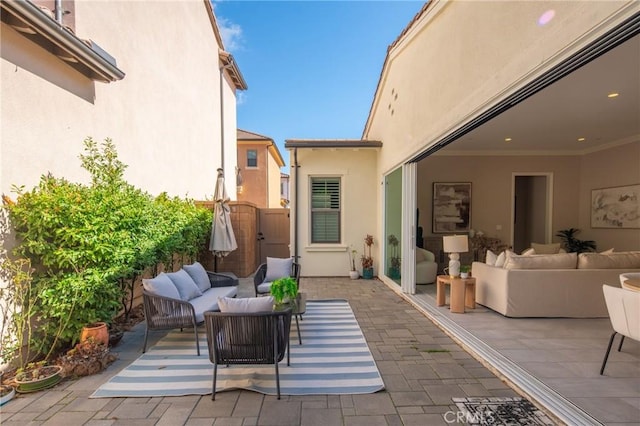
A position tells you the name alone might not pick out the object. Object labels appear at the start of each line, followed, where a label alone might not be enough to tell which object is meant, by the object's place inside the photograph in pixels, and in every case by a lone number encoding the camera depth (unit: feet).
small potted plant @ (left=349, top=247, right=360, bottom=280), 25.89
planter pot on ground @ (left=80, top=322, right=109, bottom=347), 10.27
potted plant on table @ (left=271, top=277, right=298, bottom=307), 11.30
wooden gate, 30.94
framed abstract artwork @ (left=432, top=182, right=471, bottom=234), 25.94
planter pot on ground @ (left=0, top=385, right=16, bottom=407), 7.98
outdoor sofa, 11.43
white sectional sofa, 13.92
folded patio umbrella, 21.99
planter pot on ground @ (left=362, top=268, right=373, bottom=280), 25.31
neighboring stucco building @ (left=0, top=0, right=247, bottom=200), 10.11
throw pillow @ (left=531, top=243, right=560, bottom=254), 21.54
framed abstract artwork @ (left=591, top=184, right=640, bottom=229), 21.01
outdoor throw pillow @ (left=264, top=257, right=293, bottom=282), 17.33
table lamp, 15.14
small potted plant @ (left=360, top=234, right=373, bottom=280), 25.34
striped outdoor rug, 8.61
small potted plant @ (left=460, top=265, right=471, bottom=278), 15.25
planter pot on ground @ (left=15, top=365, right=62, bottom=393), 8.49
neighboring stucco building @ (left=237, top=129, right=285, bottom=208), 53.57
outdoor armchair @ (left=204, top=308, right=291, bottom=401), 8.38
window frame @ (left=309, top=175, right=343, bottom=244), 26.11
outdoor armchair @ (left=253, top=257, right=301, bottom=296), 16.99
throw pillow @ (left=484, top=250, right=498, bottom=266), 15.92
